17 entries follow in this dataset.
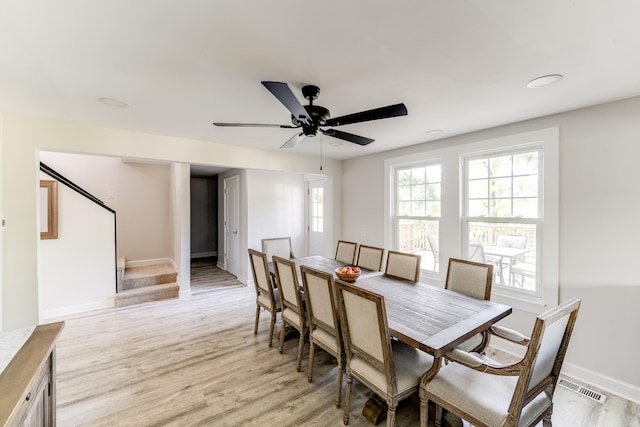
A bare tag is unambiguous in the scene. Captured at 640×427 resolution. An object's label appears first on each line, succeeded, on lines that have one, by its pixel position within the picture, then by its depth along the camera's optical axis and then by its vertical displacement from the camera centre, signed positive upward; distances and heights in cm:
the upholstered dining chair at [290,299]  248 -86
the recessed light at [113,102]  223 +91
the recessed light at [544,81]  184 +89
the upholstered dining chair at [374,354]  160 -94
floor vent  219 -152
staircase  414 -122
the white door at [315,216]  568 -13
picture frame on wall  356 +3
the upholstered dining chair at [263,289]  290 -88
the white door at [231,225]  559 -32
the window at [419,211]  373 -2
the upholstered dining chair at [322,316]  203 -85
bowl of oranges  263 -63
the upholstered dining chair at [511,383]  129 -99
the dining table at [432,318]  161 -75
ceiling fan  164 +66
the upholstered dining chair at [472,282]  214 -65
